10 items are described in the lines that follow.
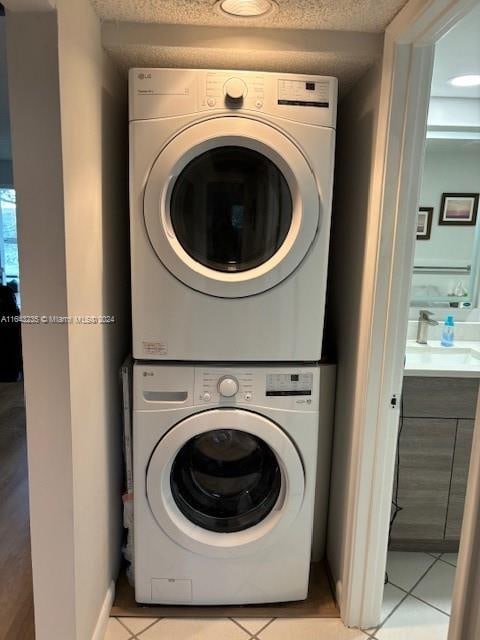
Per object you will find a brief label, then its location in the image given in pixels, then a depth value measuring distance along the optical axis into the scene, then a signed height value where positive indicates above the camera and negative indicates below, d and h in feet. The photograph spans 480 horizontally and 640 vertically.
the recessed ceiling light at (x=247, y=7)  4.27 +2.06
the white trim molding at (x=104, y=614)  5.23 -4.34
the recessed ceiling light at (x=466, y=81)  6.29 +2.15
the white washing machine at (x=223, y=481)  5.34 -2.91
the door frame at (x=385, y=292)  4.51 -0.52
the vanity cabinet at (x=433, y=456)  6.40 -2.86
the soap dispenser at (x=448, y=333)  7.58 -1.40
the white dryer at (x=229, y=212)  4.84 +0.25
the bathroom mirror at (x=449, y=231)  7.45 +0.19
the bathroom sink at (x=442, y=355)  7.27 -1.73
